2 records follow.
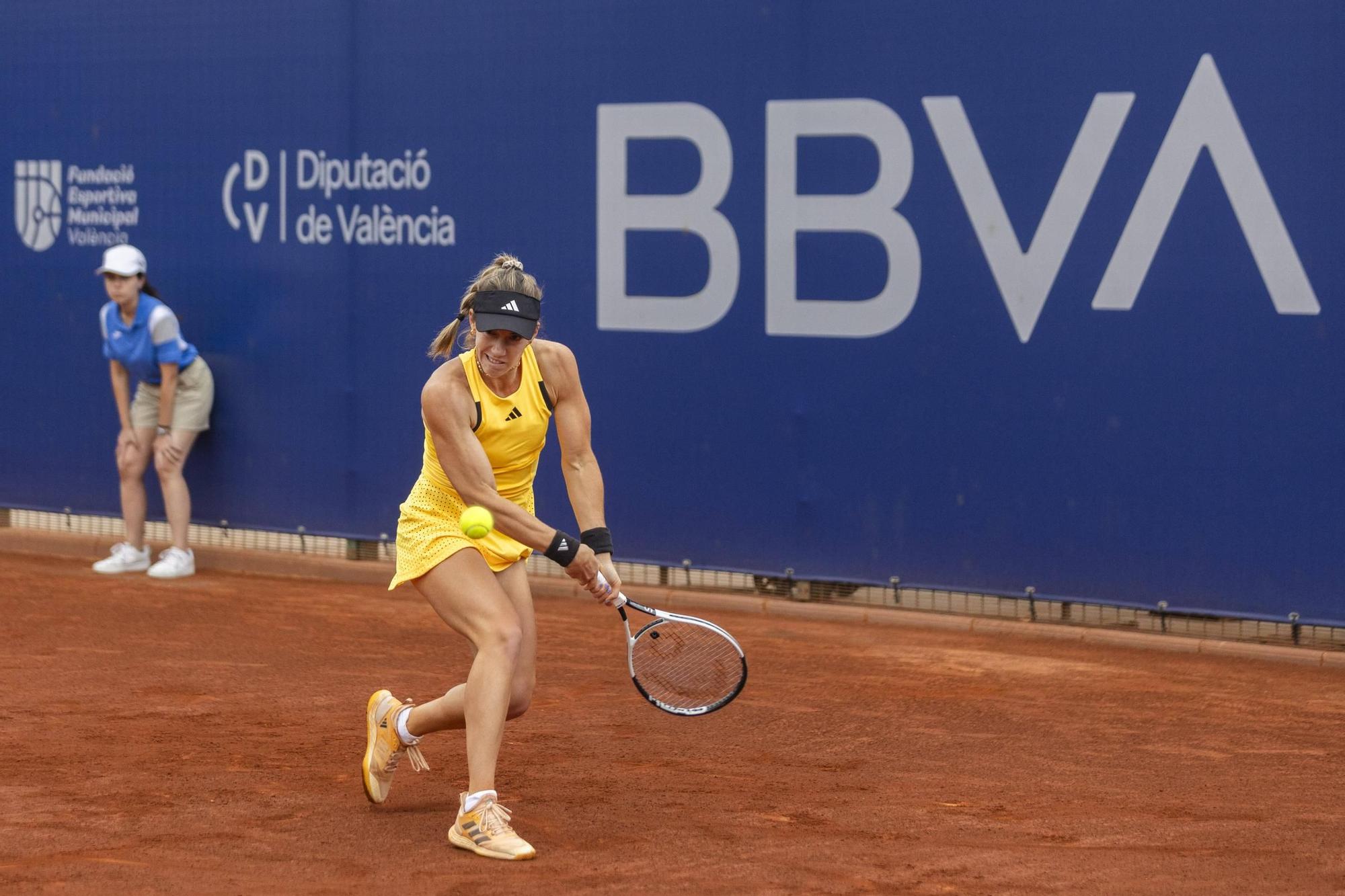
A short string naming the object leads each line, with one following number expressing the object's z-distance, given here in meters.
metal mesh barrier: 16.98
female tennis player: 10.30
